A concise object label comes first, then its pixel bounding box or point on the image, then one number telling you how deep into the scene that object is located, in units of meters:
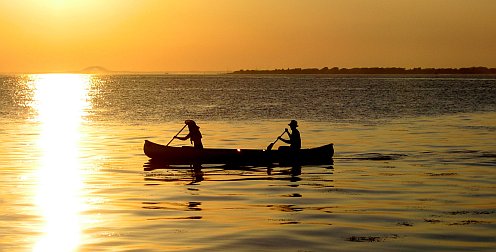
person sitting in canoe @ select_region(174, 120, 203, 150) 31.47
